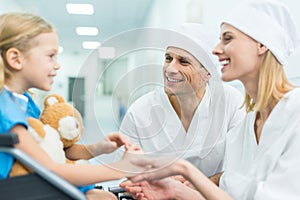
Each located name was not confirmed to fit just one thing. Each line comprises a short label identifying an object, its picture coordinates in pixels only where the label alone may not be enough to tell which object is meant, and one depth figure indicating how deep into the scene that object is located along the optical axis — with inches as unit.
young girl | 27.8
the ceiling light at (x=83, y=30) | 122.1
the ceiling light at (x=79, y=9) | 123.2
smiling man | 38.4
